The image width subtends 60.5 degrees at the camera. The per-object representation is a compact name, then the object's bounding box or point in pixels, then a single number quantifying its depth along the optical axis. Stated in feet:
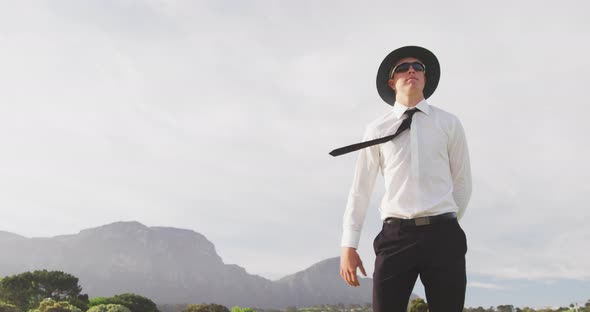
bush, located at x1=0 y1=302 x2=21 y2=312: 85.30
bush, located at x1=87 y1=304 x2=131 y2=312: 84.53
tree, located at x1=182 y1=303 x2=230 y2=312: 95.09
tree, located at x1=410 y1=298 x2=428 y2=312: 92.17
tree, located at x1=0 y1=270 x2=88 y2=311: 141.08
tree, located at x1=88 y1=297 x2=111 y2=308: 107.82
